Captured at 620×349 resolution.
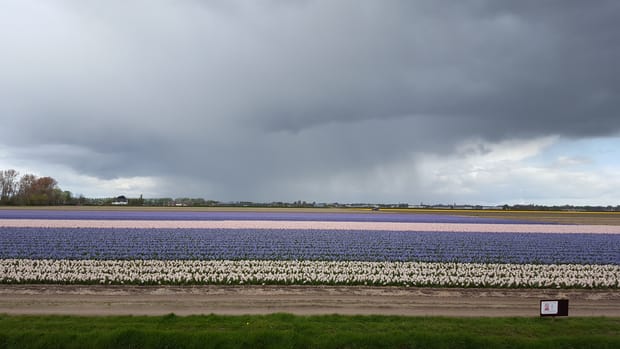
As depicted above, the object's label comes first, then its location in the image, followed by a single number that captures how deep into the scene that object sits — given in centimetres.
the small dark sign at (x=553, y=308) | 1014
